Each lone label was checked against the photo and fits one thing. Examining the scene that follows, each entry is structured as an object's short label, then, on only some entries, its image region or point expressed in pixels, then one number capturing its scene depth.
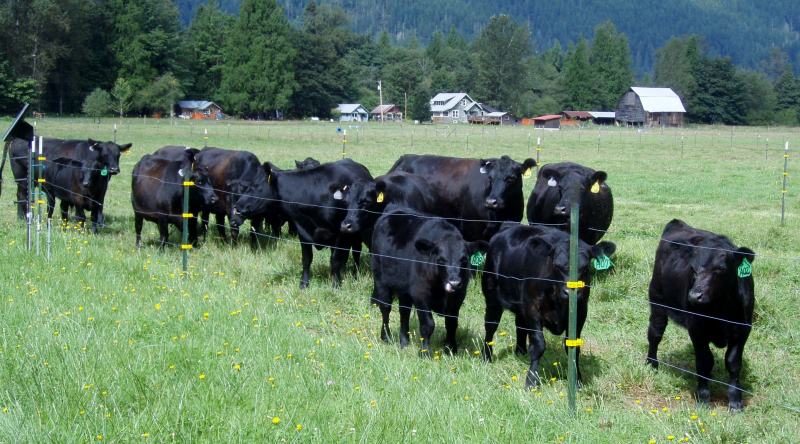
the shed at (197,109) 96.06
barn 111.62
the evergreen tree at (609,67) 124.81
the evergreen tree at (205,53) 99.06
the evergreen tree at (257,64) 92.75
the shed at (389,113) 118.56
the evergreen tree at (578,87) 124.75
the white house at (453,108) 120.75
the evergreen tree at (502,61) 114.62
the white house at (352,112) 113.59
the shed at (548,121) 109.69
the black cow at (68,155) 16.41
